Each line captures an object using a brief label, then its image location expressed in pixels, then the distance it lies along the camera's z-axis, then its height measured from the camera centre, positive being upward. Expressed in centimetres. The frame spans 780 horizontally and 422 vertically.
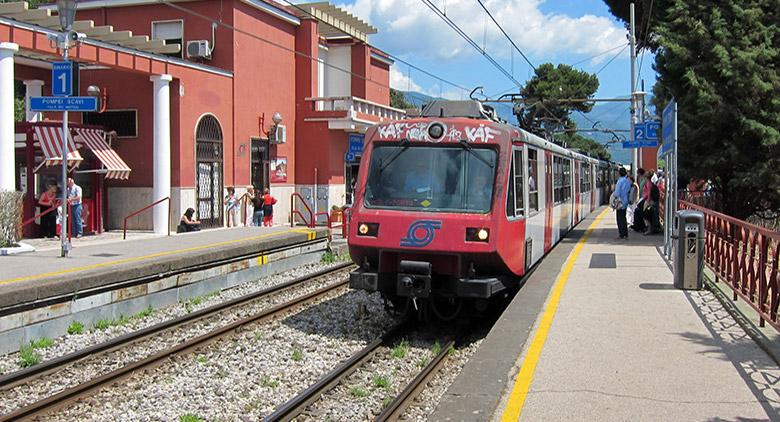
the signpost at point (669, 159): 1294 +53
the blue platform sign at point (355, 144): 1912 +113
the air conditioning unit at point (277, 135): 2538 +177
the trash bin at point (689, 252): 1022 -85
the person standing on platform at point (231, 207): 2259 -57
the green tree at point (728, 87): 1597 +217
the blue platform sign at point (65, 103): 1259 +140
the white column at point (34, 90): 2208 +284
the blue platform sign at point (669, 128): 1279 +106
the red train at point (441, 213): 896 -30
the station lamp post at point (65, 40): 1304 +258
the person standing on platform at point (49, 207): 1780 -49
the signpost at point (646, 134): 1923 +142
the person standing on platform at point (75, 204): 1812 -40
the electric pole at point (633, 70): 2663 +452
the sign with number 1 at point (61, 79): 1288 +183
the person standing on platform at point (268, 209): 2294 -64
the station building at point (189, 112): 1828 +235
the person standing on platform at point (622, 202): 1717 -30
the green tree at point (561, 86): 5888 +816
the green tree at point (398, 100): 7141 +852
